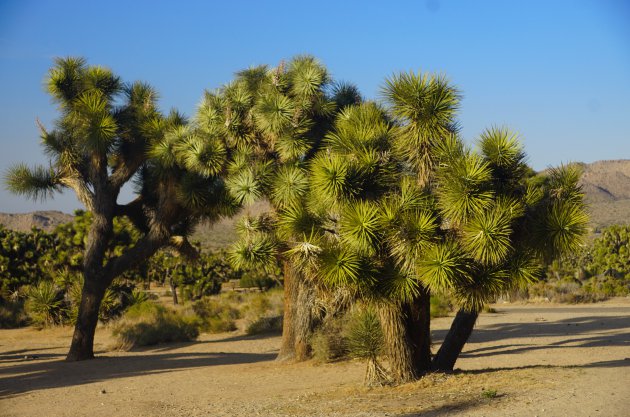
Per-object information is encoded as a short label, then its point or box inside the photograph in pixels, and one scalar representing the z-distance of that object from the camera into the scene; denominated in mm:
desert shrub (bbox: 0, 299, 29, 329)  28688
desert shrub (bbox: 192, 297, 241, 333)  25547
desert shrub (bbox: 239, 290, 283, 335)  24312
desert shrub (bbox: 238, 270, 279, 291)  43062
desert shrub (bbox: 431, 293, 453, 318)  27250
